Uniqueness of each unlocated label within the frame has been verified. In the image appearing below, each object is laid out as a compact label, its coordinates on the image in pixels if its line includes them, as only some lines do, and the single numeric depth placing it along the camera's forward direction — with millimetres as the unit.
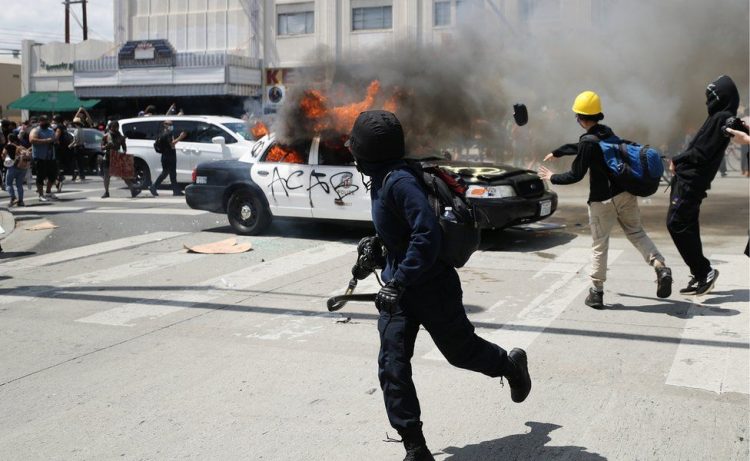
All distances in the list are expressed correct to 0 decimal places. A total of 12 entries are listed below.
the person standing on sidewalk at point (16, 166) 15266
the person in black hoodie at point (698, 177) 6777
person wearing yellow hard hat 6660
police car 9852
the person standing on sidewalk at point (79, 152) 22281
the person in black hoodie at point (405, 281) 3549
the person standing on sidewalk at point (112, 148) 17250
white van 17688
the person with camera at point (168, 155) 16891
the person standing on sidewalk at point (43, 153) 16375
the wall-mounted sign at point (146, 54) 38438
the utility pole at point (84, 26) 51812
